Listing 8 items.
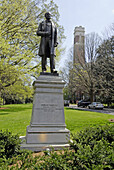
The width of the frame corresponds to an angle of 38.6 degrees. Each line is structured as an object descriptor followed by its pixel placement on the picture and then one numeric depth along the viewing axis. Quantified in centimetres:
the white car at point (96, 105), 2956
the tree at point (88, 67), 3253
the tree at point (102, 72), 2091
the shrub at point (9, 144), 411
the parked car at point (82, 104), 3784
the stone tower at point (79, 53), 3378
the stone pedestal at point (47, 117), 508
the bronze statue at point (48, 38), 611
